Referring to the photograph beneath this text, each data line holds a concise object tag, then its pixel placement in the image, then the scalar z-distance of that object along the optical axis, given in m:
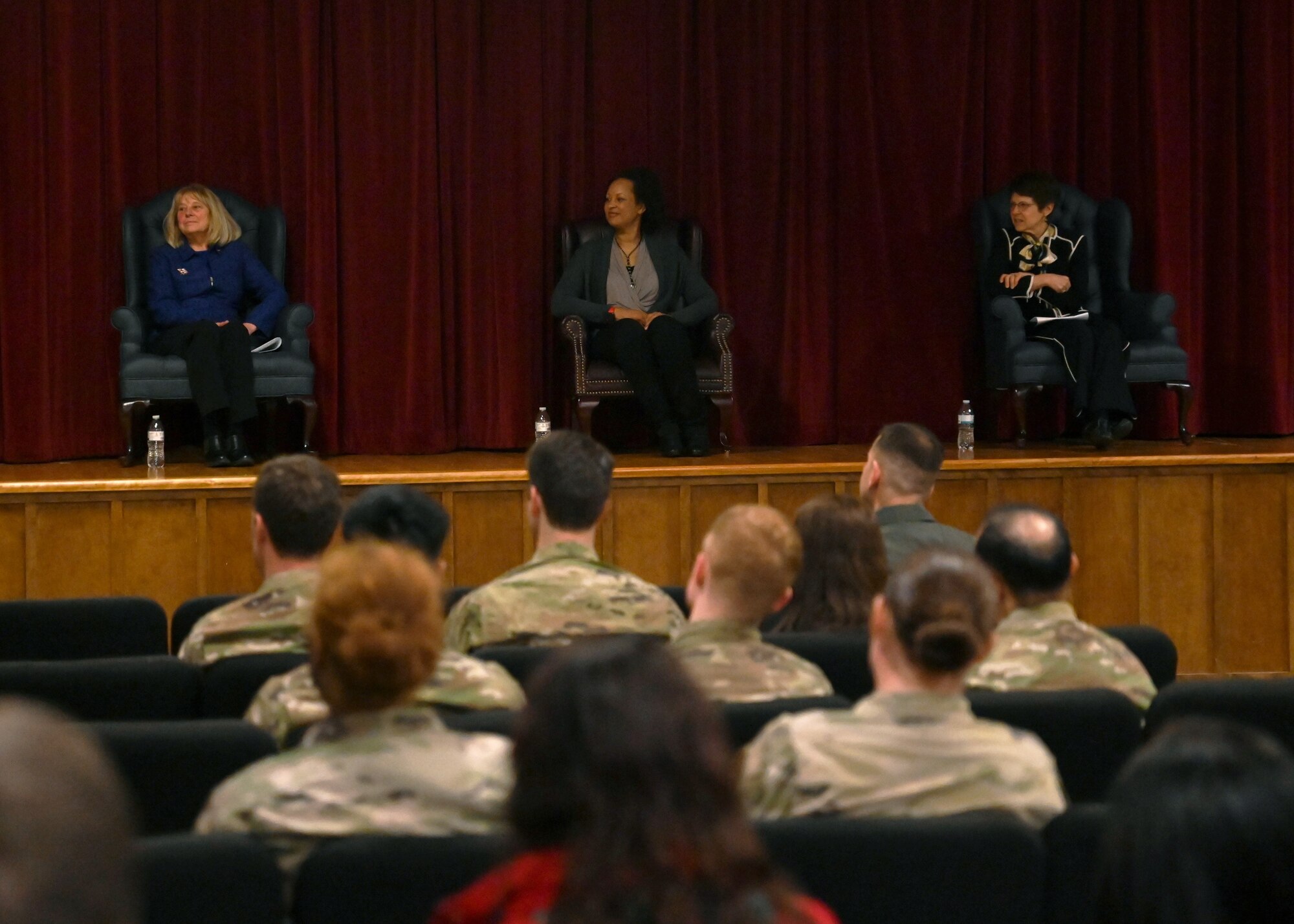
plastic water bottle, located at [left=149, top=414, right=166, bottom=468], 11.98
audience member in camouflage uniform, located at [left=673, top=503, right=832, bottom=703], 5.13
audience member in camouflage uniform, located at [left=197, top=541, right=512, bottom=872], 3.78
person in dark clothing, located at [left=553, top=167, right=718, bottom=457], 12.62
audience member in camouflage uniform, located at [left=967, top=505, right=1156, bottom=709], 5.50
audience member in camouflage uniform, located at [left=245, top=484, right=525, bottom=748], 4.78
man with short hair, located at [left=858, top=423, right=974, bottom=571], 7.83
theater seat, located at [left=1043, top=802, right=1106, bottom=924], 3.75
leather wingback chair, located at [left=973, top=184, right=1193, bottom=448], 12.97
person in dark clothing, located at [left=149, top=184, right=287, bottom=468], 12.19
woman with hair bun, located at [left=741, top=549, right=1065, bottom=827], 4.06
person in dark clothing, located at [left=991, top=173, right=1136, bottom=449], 12.71
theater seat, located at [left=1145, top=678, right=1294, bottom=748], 4.86
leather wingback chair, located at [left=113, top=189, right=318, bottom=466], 12.26
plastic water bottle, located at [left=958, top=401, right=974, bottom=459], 12.70
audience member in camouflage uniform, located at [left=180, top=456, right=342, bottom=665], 5.89
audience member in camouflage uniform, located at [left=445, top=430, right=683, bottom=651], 6.20
